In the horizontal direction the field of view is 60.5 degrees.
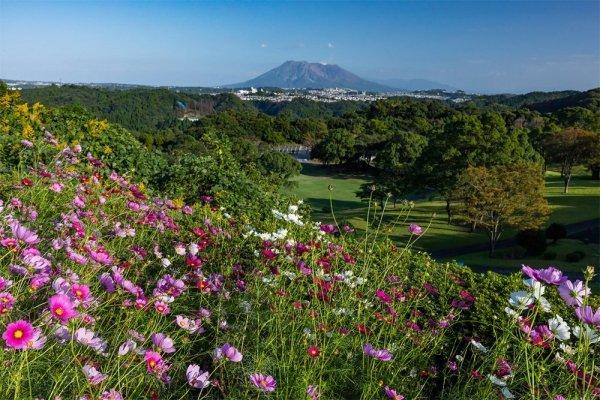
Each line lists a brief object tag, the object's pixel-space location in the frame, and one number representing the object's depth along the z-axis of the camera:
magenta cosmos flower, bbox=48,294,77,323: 1.28
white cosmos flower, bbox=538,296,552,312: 1.70
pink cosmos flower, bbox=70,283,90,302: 1.51
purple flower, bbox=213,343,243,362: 1.52
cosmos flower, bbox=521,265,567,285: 1.62
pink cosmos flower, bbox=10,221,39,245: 1.75
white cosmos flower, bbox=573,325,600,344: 1.53
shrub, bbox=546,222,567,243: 18.69
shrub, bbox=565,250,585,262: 16.47
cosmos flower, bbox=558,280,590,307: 1.49
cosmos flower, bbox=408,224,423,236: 2.26
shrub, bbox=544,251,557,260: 16.81
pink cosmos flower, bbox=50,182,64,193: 2.73
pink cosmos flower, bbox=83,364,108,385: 1.31
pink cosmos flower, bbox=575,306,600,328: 1.46
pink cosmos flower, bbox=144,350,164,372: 1.43
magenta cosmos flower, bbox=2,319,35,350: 1.16
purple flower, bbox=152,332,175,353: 1.49
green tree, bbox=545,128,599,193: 29.81
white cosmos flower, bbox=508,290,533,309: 1.62
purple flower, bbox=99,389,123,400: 1.32
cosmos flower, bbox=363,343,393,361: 1.72
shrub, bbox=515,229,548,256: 17.35
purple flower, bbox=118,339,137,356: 1.39
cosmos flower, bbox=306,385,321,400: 1.53
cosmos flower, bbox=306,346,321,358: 1.65
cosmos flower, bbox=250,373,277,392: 1.43
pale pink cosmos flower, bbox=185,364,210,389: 1.45
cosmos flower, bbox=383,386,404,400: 1.65
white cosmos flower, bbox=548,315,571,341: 1.71
